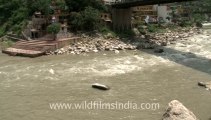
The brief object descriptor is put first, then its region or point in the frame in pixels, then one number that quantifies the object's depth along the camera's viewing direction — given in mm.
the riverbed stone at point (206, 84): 18250
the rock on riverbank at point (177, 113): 12438
